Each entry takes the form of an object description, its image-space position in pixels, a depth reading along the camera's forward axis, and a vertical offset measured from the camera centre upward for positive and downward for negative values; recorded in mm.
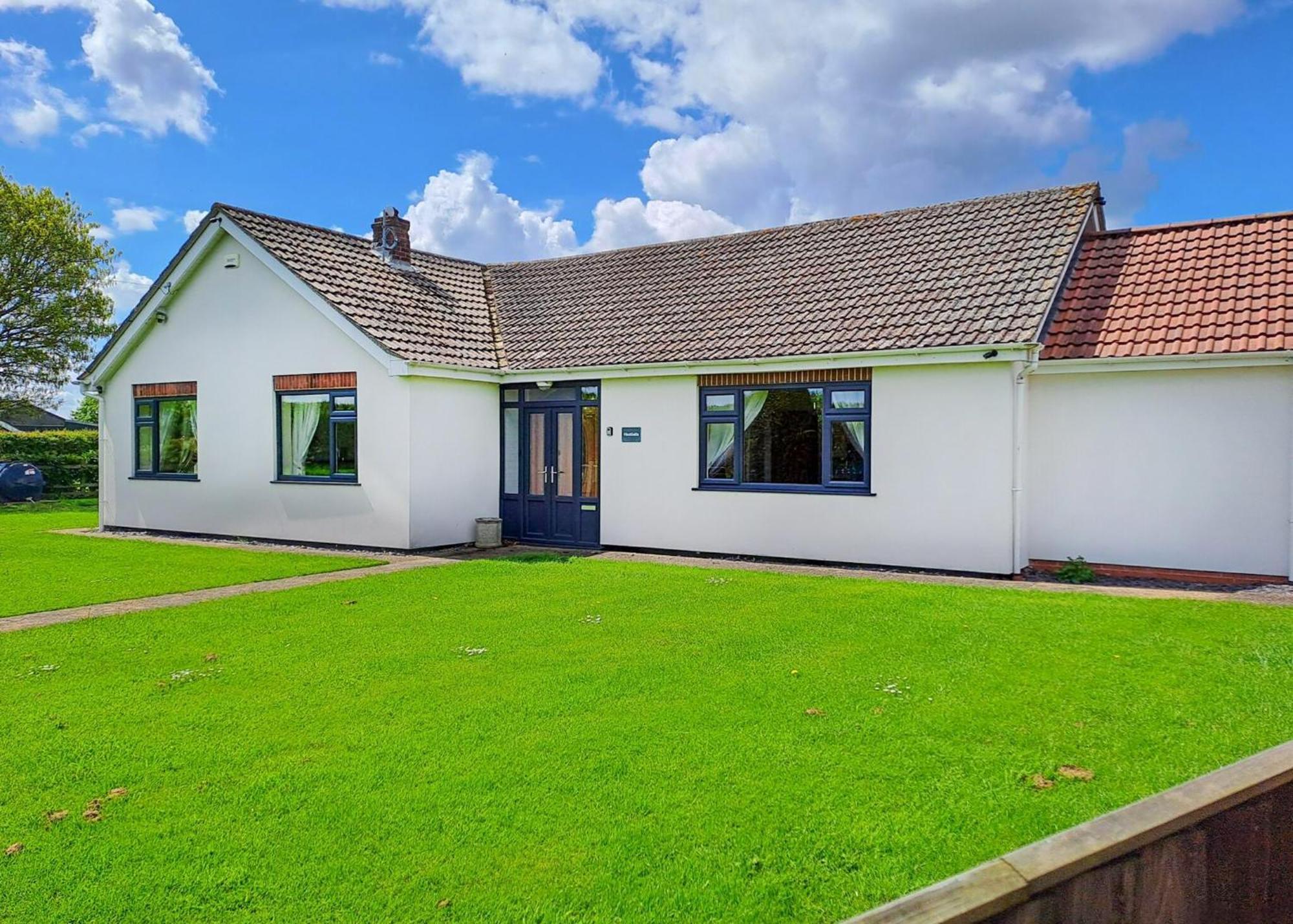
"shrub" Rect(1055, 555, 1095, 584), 12203 -1594
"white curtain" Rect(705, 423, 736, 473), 14391 +266
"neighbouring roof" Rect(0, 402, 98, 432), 60897 +2362
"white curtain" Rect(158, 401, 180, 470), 18391 +638
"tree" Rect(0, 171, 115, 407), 30266 +5860
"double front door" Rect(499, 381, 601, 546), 15789 -133
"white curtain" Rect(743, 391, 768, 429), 14083 +876
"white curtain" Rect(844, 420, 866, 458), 13250 +380
